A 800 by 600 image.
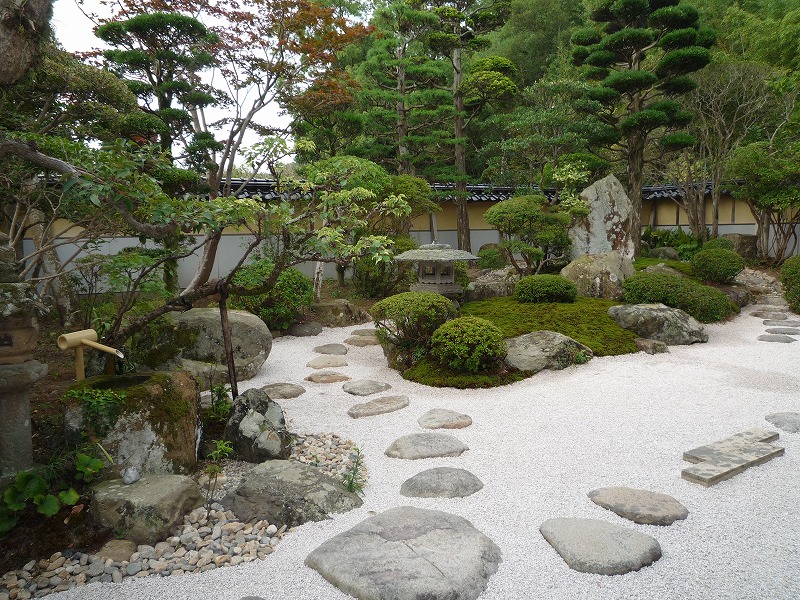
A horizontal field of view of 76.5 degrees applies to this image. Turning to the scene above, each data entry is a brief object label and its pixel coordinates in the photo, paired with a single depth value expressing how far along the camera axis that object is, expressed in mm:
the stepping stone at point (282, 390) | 5945
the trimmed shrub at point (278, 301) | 9117
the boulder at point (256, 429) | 4020
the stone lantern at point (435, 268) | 8305
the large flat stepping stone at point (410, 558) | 2475
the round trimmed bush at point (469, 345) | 6211
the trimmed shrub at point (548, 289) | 8992
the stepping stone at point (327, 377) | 6629
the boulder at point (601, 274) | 9633
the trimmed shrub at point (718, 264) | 10547
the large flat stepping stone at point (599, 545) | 2652
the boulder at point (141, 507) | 2951
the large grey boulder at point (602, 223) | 11883
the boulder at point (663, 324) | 7785
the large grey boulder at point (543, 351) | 6625
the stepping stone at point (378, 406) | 5340
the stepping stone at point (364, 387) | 6109
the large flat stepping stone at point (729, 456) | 3619
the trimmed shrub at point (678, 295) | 8789
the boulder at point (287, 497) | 3217
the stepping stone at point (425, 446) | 4257
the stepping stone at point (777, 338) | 7875
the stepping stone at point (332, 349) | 8164
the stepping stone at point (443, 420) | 4922
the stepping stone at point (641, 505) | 3115
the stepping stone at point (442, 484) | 3566
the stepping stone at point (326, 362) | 7375
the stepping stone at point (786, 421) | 4547
